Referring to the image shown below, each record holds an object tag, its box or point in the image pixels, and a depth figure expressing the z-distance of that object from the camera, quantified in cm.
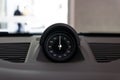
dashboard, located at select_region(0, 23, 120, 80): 73
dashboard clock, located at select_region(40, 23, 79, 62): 77
